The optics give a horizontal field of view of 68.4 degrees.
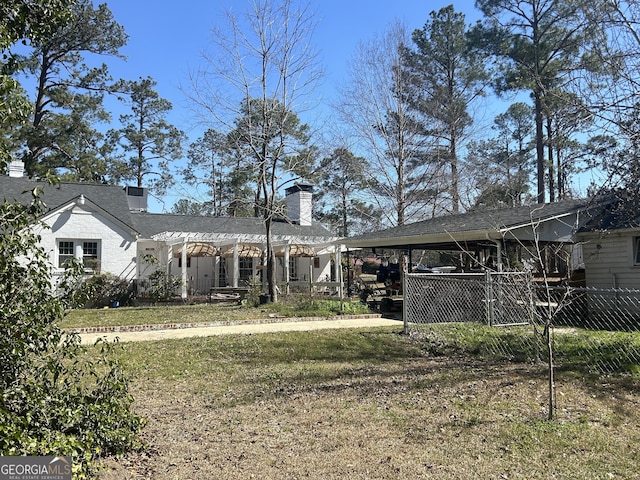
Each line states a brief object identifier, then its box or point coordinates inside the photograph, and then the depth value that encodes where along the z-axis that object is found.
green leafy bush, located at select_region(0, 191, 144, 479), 2.99
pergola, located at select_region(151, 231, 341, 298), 21.44
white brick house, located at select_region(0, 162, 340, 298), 18.64
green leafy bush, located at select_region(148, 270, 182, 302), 17.66
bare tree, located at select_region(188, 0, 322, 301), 17.34
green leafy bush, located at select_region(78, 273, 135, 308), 17.44
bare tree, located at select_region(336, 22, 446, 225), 23.00
